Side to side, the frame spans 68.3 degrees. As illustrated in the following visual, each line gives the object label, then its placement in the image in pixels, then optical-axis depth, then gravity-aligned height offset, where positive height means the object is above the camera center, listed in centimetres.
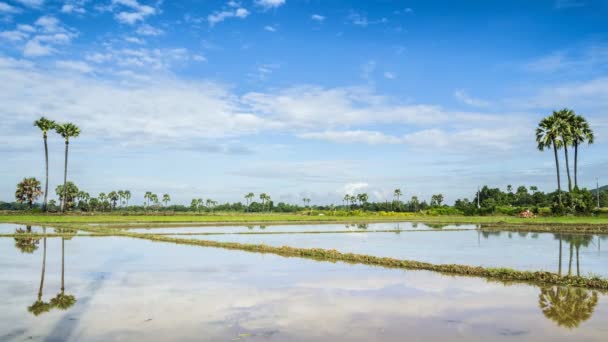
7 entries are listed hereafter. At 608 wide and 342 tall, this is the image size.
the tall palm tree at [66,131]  6900 +1080
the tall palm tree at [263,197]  16288 +151
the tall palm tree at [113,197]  14670 +129
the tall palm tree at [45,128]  6638 +1084
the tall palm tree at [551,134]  5684 +860
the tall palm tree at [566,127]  5639 +946
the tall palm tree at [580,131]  5931 +941
